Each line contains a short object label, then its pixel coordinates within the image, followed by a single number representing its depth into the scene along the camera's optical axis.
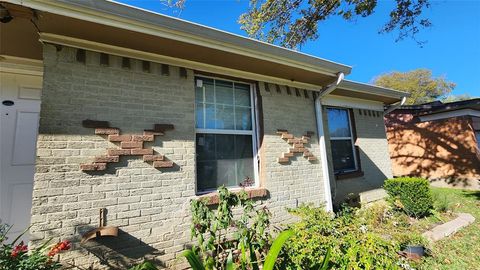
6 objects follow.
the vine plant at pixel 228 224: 2.77
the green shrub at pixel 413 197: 5.87
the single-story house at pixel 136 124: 2.79
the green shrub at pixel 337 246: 2.66
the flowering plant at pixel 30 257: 2.17
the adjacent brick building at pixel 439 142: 10.06
